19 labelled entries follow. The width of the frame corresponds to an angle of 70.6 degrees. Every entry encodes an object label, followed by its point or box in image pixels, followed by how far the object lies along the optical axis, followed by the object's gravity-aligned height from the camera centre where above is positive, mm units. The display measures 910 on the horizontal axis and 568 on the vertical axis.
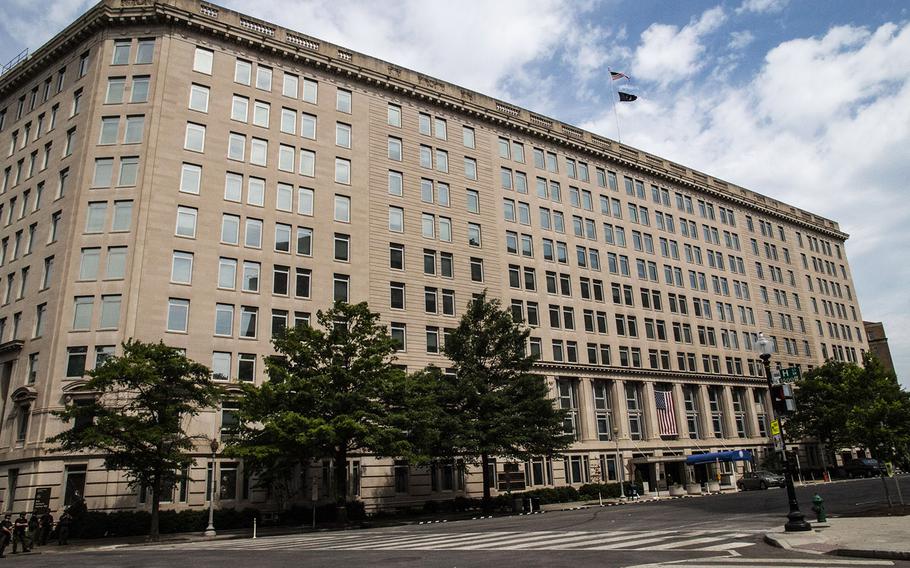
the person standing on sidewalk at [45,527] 31953 -1623
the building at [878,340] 110938 +20177
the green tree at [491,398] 38781 +4623
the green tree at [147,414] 30125 +3536
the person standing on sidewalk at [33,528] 31284 -1611
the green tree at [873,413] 25641 +1877
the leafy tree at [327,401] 31703 +4046
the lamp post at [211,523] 32375 -1808
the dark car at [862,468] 65562 -842
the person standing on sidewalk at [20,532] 28125 -1598
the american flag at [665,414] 57728 +4659
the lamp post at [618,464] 54500 +454
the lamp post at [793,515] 18531 -1489
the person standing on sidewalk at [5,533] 25812 -1491
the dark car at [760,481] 52156 -1342
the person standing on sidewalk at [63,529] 30344 -1700
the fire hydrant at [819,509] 20891 -1515
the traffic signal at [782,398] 20312 +1987
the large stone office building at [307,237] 39625 +17942
